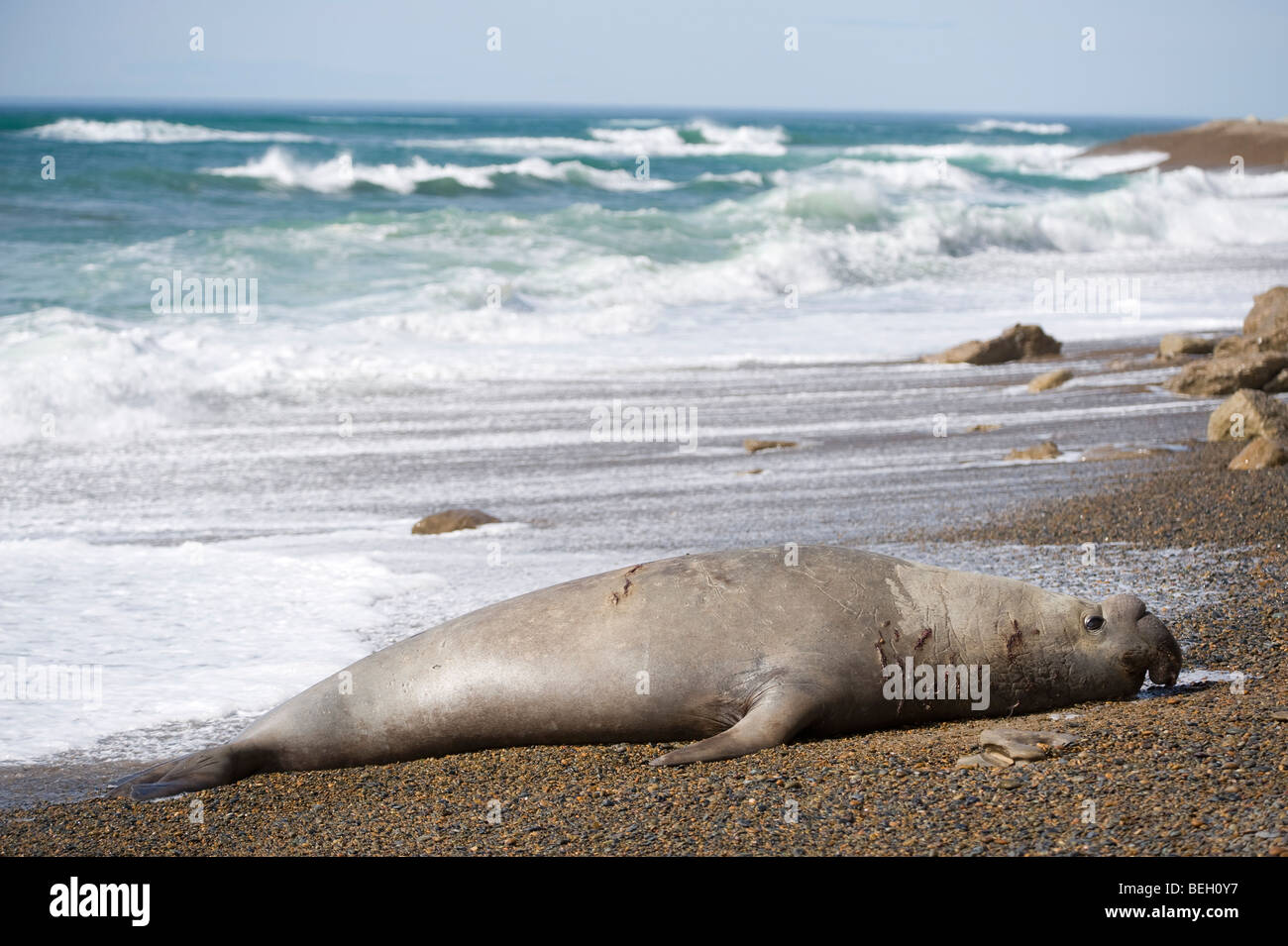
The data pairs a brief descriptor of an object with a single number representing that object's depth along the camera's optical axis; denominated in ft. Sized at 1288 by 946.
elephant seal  15.46
